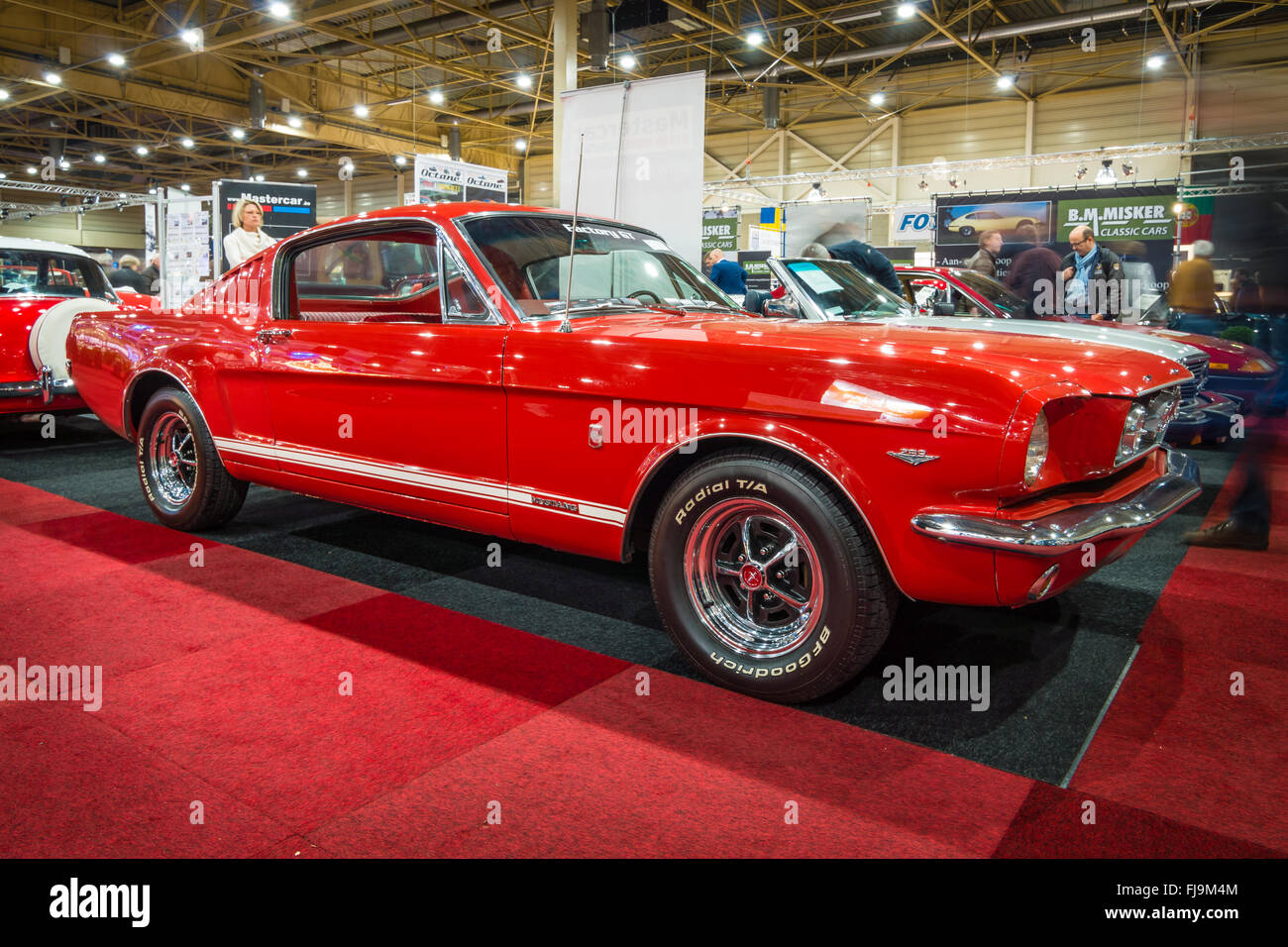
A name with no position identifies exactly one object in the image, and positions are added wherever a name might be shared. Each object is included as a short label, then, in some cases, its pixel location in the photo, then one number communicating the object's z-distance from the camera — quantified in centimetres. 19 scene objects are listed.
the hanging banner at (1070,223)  1266
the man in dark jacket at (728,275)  673
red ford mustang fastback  213
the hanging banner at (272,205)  1080
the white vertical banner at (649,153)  553
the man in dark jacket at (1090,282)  880
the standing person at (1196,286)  542
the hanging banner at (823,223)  1573
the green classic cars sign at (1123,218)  1268
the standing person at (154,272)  1505
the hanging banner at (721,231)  1520
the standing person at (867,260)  618
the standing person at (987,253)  1018
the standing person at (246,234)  908
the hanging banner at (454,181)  930
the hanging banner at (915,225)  1723
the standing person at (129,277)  1348
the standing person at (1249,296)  405
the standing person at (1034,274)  909
